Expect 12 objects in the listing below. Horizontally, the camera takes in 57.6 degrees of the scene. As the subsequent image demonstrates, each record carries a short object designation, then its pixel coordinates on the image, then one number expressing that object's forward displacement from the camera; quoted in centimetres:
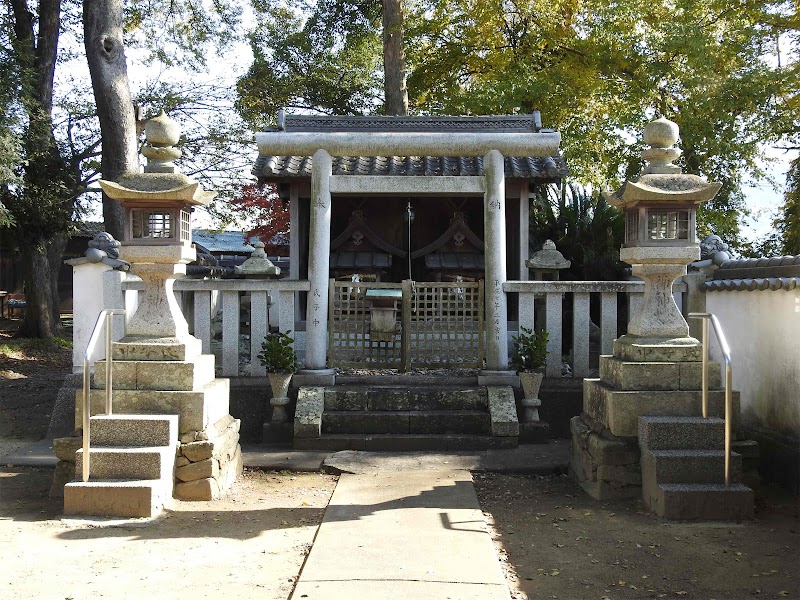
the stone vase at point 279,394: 780
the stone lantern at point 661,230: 600
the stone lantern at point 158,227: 593
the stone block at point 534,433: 777
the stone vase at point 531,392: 778
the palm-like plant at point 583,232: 1156
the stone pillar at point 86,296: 800
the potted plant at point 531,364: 779
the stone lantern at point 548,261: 1020
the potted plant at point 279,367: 781
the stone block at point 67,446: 564
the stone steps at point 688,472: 521
